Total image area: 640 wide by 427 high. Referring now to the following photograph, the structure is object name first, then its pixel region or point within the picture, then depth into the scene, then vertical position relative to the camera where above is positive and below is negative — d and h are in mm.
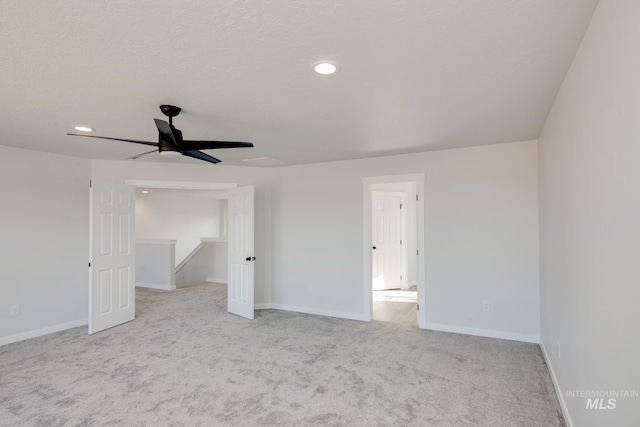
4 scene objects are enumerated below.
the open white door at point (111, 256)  4305 -497
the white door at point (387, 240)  6770 -443
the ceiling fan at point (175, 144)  2470 +594
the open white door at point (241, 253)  4910 -518
